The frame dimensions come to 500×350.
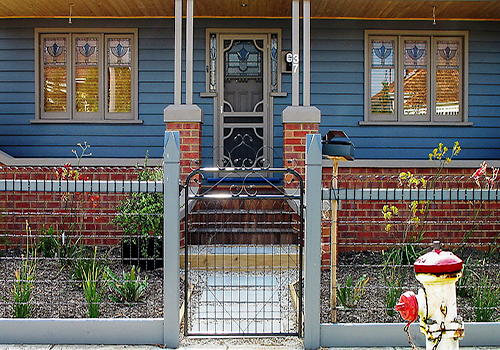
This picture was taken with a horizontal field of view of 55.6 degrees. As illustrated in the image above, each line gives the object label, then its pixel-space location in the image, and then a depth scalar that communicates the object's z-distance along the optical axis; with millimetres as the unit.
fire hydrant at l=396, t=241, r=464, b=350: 1896
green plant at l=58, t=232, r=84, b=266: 5126
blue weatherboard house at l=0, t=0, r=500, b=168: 8070
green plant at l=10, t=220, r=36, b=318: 3848
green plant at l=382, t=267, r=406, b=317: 4002
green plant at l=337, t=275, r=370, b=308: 4082
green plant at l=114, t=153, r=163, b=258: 5371
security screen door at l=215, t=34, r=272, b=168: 8125
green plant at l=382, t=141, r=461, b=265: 5539
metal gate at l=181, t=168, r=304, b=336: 3842
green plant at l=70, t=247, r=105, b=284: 4484
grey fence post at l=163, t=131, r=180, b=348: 3662
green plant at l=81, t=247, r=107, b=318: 3811
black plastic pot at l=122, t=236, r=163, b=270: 5445
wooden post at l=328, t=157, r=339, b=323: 3799
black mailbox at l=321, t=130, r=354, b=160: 4051
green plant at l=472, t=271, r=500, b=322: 3844
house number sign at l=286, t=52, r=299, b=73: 6652
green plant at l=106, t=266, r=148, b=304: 4180
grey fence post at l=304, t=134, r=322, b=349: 3682
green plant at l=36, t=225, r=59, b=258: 5446
